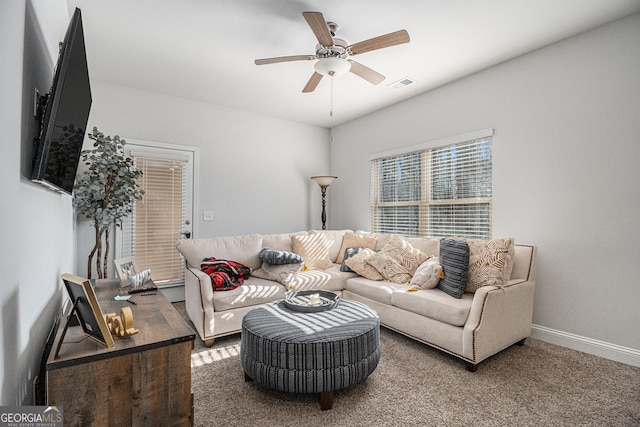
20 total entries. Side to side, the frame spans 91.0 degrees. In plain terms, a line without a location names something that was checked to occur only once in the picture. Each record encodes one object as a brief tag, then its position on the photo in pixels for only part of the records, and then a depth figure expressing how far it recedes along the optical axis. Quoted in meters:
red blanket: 2.99
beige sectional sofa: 2.40
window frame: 3.45
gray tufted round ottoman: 1.85
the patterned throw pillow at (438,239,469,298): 2.71
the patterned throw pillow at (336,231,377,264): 4.14
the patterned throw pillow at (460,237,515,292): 2.63
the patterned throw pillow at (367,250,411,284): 3.29
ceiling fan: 2.19
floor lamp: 4.91
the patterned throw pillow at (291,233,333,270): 3.92
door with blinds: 3.87
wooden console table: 1.07
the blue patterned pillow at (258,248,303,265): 3.40
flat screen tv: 1.15
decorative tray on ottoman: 2.34
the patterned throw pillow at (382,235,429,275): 3.33
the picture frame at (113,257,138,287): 2.31
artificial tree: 3.02
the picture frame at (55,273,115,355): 1.12
